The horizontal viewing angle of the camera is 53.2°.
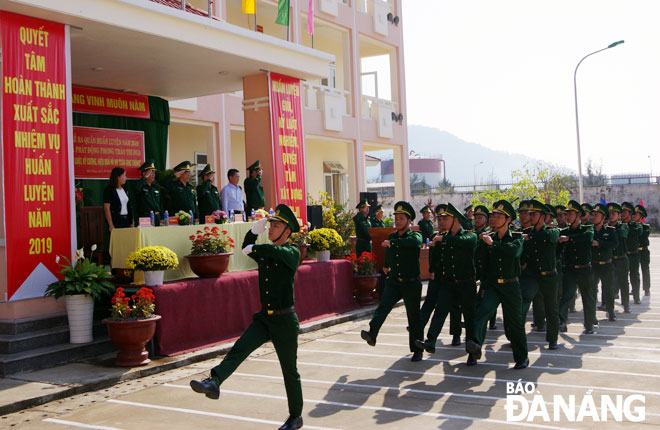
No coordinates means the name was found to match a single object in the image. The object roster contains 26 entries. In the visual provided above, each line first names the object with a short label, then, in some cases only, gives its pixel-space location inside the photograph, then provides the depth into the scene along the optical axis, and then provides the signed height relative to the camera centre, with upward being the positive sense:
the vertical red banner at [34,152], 8.57 +1.14
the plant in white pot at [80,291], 8.52 -0.73
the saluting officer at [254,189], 12.39 +0.75
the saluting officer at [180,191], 11.05 +0.69
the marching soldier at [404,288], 8.36 -0.83
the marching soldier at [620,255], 12.08 -0.76
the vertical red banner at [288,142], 13.46 +1.80
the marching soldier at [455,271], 8.25 -0.64
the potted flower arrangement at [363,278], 12.83 -1.04
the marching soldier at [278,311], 5.62 -0.73
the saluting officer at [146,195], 10.60 +0.62
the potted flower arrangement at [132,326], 7.96 -1.12
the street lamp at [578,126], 28.72 +4.13
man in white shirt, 11.84 +0.60
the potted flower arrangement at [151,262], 8.60 -0.39
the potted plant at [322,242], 12.07 -0.29
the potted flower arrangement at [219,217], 10.48 +0.21
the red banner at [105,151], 13.12 +1.73
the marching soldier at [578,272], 9.99 -0.86
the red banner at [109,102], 13.30 +2.78
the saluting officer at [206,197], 11.52 +0.59
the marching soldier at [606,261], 10.99 -0.77
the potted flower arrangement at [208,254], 9.50 -0.35
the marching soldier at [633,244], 12.98 -0.61
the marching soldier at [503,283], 7.65 -0.77
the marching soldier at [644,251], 13.66 -0.79
